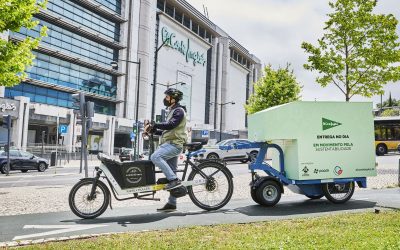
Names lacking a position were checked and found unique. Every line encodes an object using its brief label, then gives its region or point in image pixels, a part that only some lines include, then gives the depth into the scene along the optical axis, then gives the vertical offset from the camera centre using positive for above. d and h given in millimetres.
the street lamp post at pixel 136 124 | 26350 +1717
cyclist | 6355 +203
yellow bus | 30328 +1726
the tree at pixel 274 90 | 40156 +6664
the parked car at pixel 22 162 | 21812 -947
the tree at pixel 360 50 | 16891 +4711
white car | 22841 -99
